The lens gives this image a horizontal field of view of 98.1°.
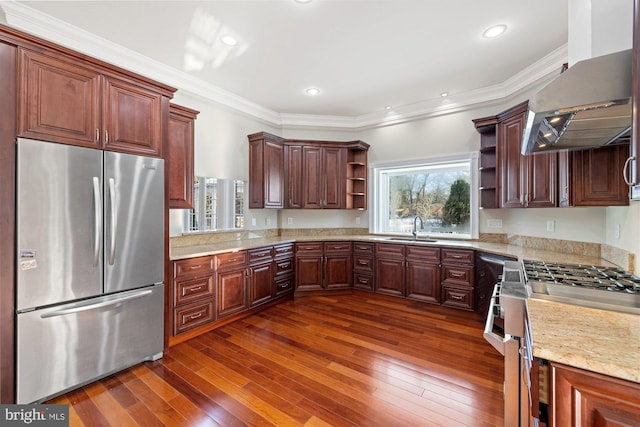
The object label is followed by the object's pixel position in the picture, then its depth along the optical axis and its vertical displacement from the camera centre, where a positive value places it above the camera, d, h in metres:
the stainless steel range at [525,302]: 1.34 -0.43
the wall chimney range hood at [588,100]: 1.23 +0.52
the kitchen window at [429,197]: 4.12 +0.25
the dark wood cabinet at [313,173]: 4.46 +0.63
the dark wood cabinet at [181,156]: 2.93 +0.61
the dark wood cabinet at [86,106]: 1.85 +0.80
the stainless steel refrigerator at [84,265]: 1.82 -0.39
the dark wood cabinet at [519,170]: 2.69 +0.44
